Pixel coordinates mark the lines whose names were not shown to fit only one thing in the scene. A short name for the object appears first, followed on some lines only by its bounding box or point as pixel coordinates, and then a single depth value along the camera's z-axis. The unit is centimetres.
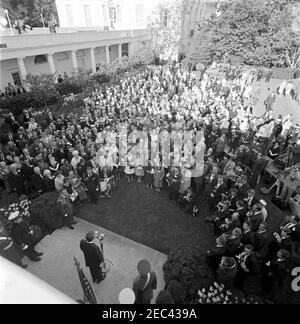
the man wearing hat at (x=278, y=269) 523
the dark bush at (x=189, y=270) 549
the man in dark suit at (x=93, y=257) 532
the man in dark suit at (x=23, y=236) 623
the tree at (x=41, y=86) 1631
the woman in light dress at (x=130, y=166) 963
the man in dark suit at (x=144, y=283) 462
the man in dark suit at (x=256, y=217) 623
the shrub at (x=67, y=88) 1969
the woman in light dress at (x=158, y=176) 893
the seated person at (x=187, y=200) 802
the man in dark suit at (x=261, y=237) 589
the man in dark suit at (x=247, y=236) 589
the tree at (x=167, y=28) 2975
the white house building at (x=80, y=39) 1983
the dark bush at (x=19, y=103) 1596
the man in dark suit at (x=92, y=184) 840
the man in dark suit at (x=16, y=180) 865
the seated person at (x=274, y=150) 1009
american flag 505
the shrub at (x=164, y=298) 491
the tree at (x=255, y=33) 2270
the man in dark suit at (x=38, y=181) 839
